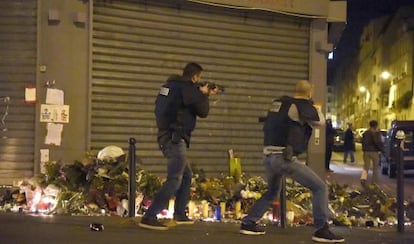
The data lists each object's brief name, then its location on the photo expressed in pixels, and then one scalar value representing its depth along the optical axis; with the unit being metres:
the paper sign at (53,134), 12.28
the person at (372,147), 15.83
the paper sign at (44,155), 12.19
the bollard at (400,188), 8.45
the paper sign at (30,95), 12.23
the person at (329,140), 19.97
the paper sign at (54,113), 12.24
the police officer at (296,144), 7.26
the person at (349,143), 25.38
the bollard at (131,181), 8.76
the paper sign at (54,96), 12.29
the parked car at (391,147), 20.39
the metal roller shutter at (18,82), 12.31
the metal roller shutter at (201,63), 12.84
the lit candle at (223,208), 9.76
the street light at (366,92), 82.62
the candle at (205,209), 9.60
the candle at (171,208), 9.25
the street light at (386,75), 67.88
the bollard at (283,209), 8.67
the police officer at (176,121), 7.66
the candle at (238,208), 9.88
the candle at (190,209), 9.55
